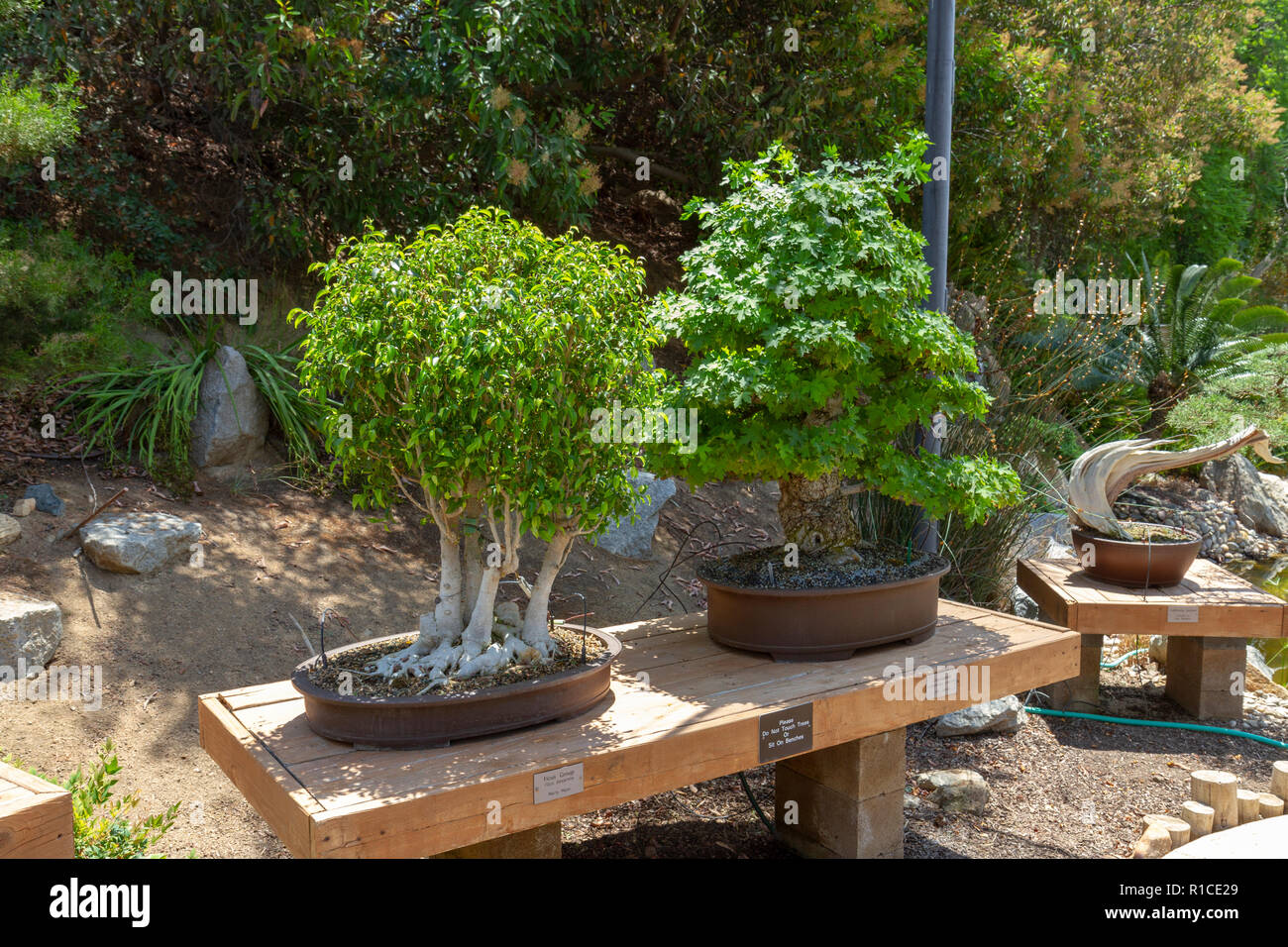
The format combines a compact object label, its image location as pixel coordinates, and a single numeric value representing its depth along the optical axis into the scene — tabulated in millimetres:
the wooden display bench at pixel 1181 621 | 4211
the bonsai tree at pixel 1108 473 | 4527
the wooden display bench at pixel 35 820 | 1825
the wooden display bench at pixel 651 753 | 1932
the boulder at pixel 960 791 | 3498
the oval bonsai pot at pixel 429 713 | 2139
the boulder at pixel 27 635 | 3600
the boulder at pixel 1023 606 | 5000
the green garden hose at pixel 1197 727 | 4211
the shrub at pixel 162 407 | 4914
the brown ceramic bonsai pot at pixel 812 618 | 2820
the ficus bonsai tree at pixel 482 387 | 2172
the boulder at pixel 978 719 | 4070
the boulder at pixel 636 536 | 5645
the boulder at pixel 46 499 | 4418
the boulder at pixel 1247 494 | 9273
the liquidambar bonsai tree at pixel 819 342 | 2719
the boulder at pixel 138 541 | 4180
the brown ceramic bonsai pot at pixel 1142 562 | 4434
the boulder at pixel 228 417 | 5078
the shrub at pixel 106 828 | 2318
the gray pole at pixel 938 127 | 3781
